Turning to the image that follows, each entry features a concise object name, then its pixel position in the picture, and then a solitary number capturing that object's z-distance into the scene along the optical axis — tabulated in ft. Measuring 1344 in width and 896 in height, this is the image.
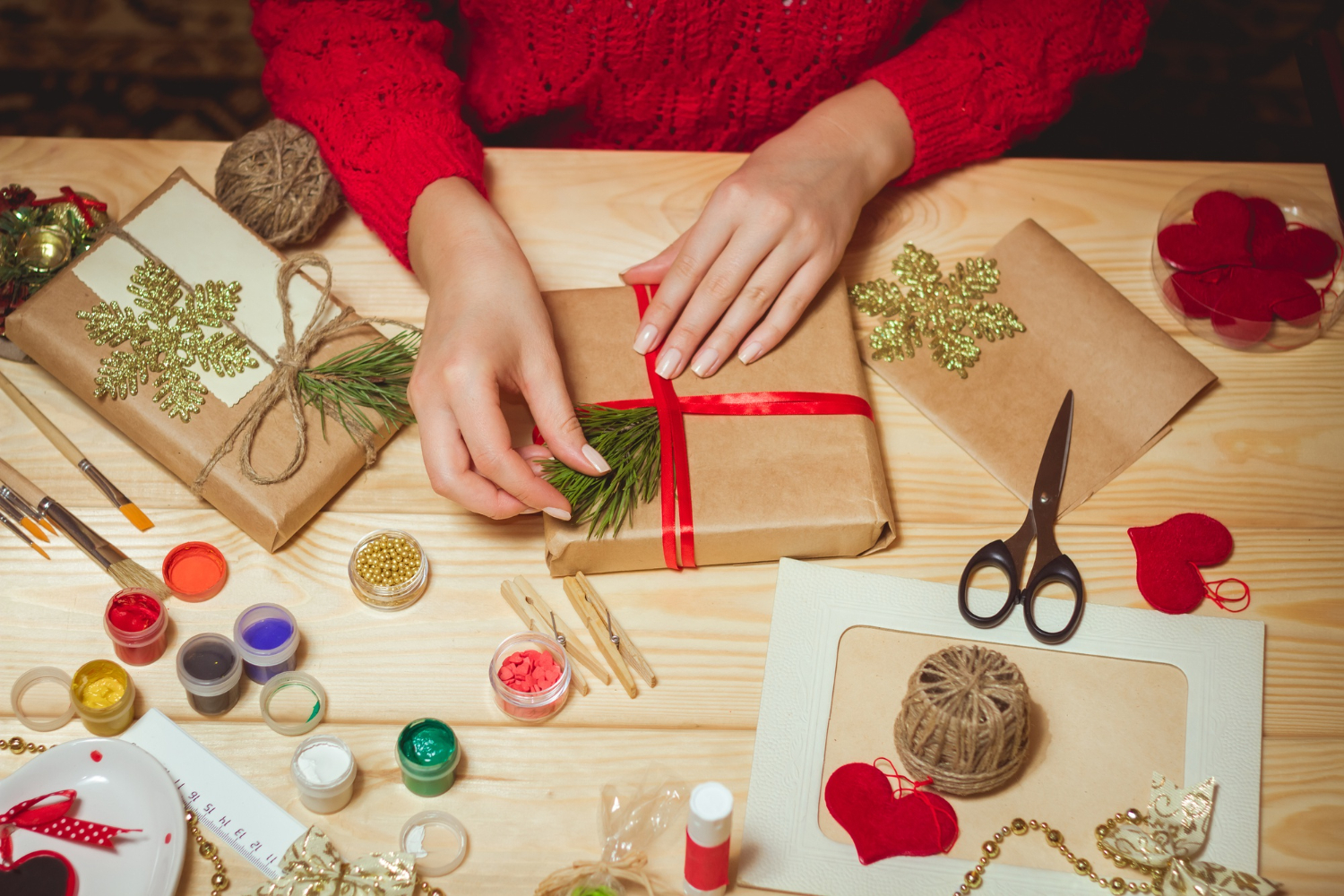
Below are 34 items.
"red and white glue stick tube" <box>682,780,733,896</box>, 2.56
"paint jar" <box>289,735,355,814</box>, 2.94
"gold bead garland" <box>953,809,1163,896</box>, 3.00
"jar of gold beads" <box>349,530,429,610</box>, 3.31
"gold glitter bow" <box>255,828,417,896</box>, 2.84
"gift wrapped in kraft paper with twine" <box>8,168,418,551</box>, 3.38
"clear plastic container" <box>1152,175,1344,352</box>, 3.94
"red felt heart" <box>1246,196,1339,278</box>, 4.01
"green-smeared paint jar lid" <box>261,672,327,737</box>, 3.12
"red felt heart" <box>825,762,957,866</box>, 3.01
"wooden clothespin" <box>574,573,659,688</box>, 3.28
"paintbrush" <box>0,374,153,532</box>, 3.44
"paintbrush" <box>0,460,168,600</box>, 3.30
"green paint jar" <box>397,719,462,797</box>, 2.97
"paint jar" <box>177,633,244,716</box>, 3.08
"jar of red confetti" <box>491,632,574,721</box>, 3.14
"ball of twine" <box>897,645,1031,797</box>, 2.90
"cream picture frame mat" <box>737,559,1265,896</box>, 3.00
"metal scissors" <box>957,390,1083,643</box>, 3.39
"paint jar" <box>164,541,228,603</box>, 3.33
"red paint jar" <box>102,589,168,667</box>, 3.15
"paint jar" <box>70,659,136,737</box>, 3.04
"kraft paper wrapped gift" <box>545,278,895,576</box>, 3.34
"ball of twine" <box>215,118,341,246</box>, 3.74
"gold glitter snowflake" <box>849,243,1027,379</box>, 3.87
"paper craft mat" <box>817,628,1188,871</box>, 3.10
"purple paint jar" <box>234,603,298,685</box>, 3.15
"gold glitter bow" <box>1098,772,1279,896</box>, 2.95
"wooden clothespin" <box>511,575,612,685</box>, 3.28
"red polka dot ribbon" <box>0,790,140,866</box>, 2.82
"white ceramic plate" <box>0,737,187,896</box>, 2.82
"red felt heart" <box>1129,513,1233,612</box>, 3.44
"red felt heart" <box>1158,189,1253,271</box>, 4.02
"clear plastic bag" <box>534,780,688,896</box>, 2.89
